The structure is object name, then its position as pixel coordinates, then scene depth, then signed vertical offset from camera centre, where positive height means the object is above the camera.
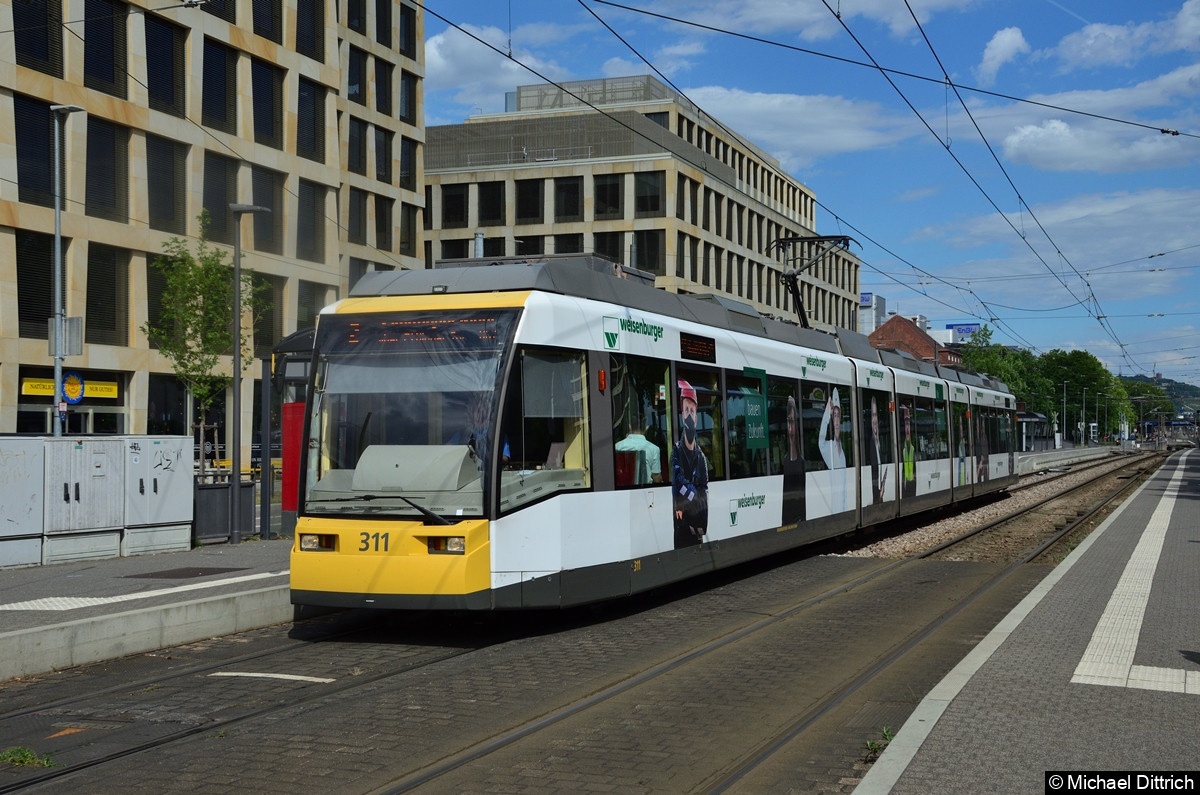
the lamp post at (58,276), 28.44 +3.98
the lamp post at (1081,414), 134.75 +3.04
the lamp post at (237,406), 18.47 +0.60
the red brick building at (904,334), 99.25 +8.61
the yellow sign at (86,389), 33.78 +1.53
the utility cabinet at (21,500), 14.66 -0.68
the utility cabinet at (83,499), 15.27 -0.71
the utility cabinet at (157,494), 16.42 -0.68
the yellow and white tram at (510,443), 9.91 -0.01
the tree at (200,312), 32.84 +3.46
